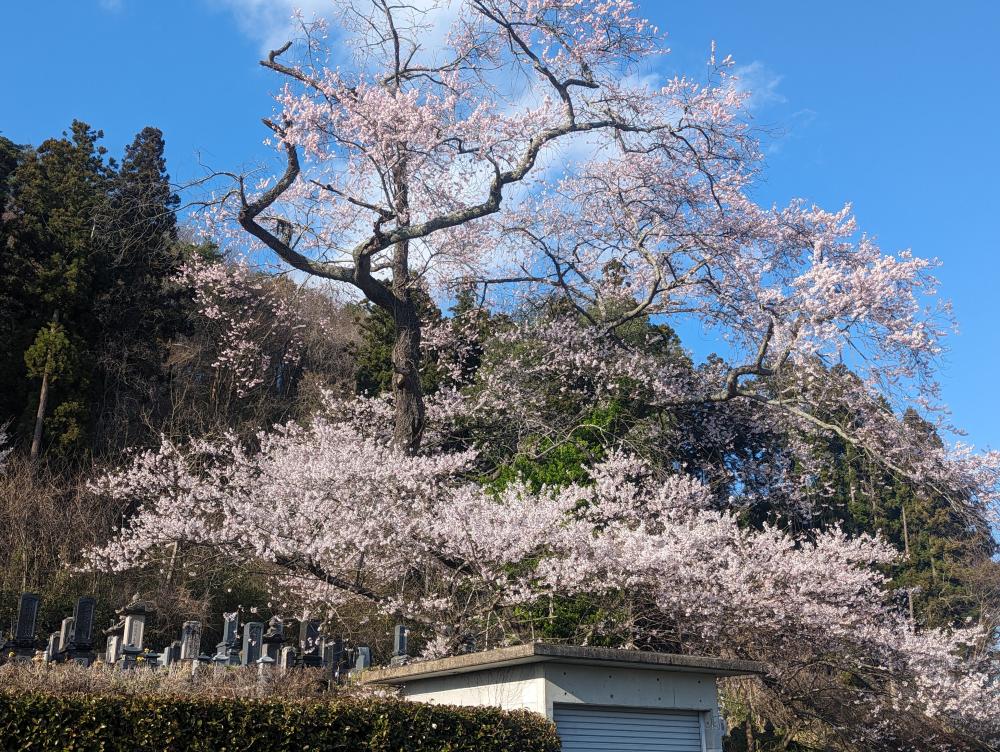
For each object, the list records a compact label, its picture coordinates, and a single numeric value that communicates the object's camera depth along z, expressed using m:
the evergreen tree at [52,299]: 17.30
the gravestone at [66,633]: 9.25
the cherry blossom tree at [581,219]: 13.58
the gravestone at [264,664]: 6.94
